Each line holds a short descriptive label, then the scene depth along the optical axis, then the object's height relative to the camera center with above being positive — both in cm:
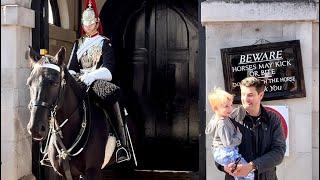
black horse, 451 -30
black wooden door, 797 +3
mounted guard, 529 +25
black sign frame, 513 +20
